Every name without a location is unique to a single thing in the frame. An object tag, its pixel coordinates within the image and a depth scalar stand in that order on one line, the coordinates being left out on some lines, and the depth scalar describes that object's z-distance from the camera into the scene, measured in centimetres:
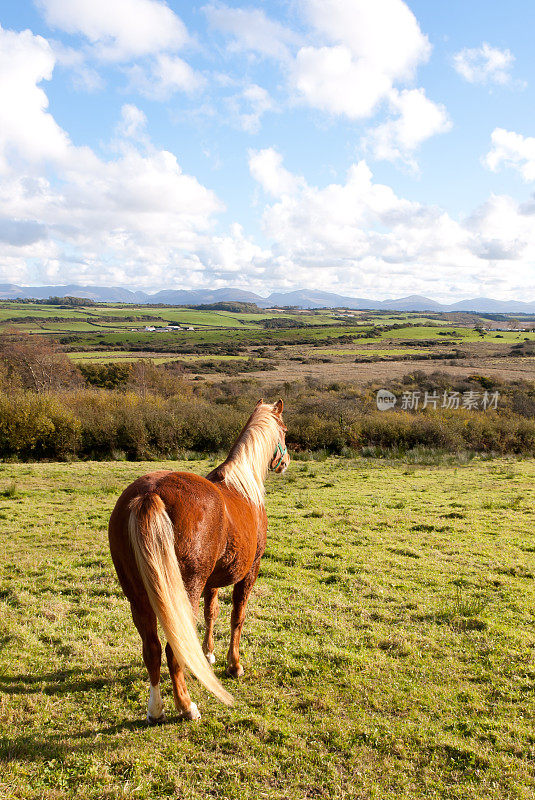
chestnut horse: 315
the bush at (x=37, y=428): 1969
